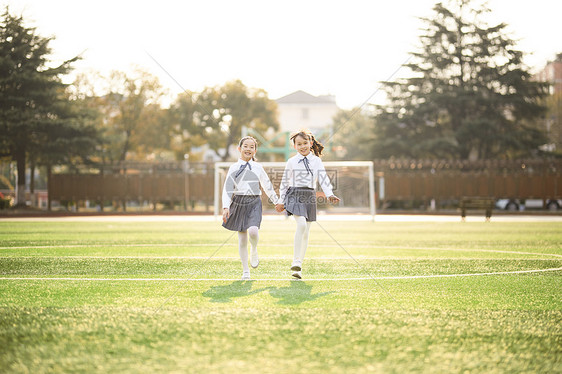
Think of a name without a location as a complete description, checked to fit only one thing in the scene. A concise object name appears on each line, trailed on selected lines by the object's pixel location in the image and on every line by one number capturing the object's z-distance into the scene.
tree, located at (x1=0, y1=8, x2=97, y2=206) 37.44
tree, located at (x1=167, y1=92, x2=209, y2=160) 52.03
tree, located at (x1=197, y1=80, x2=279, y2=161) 51.78
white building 89.50
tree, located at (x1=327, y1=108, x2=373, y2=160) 65.88
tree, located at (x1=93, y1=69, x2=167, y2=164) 48.97
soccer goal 29.62
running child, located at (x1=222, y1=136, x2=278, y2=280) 8.19
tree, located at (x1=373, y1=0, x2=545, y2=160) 45.03
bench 28.45
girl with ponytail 8.35
